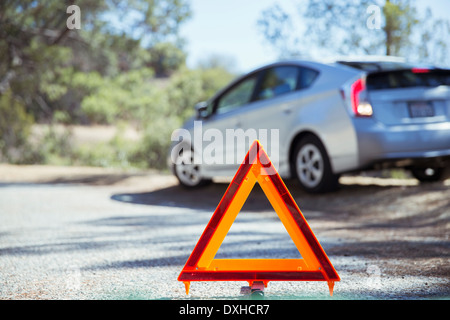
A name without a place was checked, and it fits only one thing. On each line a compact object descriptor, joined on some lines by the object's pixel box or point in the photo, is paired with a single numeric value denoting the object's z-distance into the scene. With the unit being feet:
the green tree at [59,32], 55.06
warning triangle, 9.41
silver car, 21.91
